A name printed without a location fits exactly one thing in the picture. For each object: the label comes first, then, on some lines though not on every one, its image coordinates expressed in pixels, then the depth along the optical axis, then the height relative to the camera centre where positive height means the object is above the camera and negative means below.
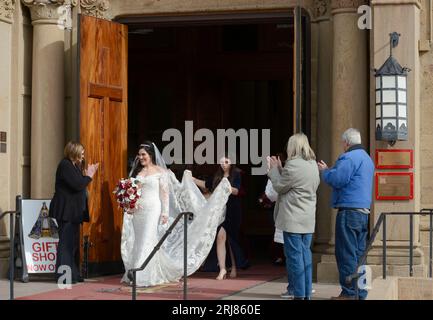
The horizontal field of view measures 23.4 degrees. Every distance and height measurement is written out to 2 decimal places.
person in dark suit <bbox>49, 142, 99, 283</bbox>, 13.41 -0.34
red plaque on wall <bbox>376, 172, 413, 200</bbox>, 12.91 -0.13
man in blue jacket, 11.32 -0.30
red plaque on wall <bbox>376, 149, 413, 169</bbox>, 12.90 +0.21
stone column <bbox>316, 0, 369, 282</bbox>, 13.43 +1.22
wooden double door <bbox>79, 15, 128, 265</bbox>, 14.01 +0.75
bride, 13.07 -0.58
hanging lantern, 12.80 +0.93
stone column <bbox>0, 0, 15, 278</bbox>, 14.19 +0.88
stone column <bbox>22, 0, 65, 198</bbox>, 14.46 +1.09
